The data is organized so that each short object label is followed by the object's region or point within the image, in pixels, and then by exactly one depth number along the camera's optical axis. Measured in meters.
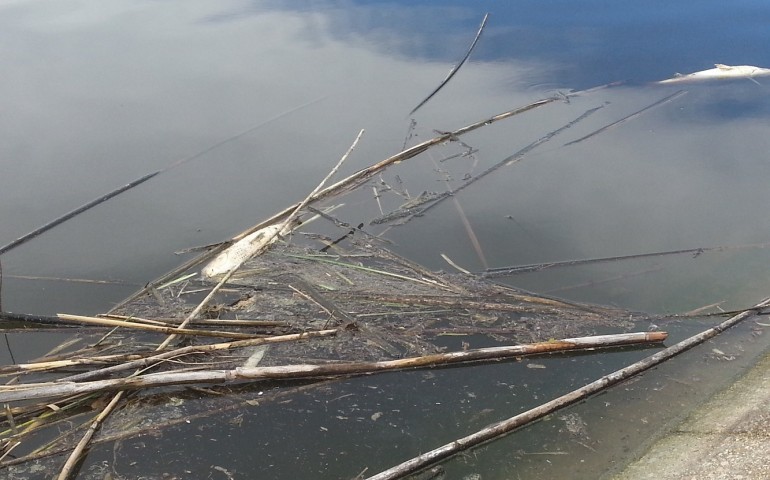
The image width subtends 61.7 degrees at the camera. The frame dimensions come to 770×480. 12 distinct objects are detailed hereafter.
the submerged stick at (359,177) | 5.75
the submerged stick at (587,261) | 5.73
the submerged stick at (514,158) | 6.95
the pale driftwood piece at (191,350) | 4.15
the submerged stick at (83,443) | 3.64
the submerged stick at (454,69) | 9.23
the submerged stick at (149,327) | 4.57
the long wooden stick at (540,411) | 3.70
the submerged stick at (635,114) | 8.16
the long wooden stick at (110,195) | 6.33
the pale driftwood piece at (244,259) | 4.64
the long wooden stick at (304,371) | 3.96
